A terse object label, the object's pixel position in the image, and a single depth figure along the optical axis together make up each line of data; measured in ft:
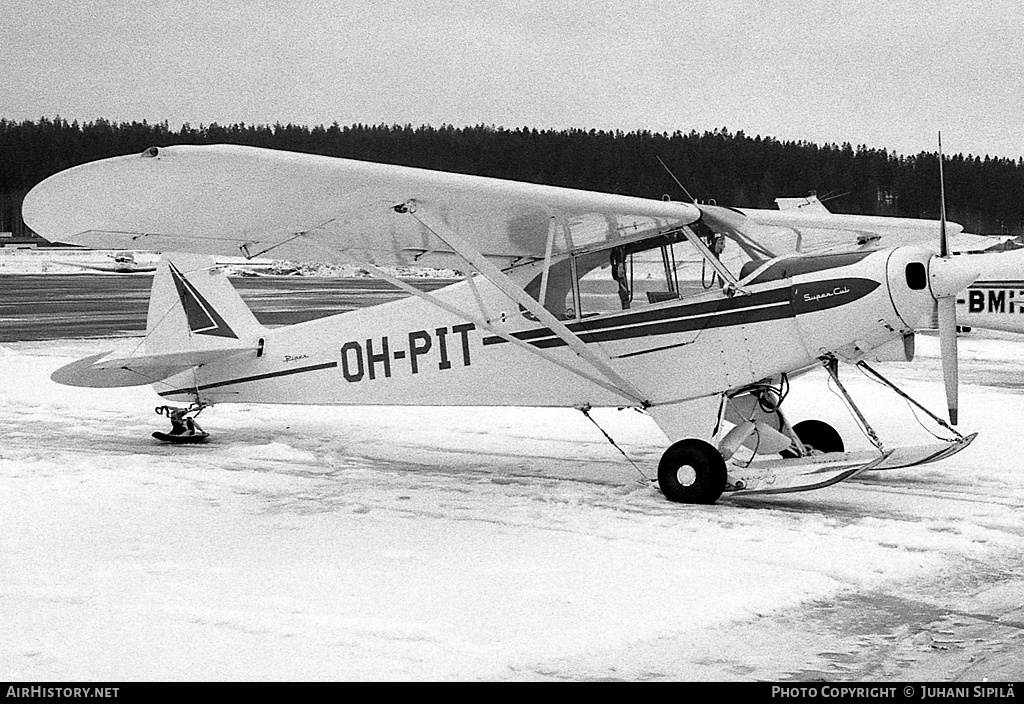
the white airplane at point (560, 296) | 20.65
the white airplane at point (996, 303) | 47.34
